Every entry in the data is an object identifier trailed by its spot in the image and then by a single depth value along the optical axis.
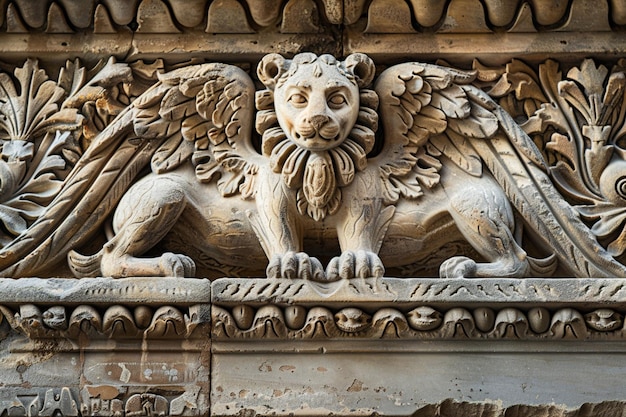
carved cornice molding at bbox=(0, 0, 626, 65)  9.18
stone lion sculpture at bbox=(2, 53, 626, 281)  8.59
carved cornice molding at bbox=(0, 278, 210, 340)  8.31
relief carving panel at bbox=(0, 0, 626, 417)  8.30
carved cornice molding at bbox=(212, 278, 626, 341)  8.29
